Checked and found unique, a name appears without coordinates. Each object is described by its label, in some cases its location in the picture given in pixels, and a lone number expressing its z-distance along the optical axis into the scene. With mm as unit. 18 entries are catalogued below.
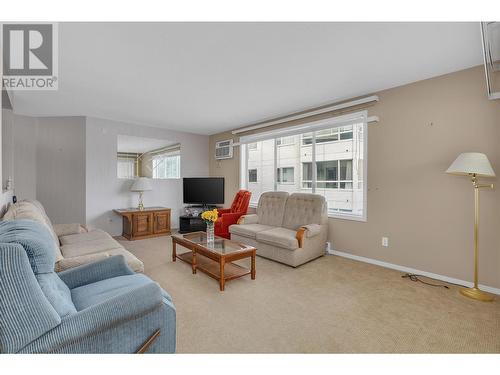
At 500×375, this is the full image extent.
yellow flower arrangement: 3143
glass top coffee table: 2680
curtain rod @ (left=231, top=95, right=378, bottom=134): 3416
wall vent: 5836
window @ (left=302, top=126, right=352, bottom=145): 3816
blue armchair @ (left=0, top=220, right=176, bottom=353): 996
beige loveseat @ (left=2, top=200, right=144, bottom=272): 1941
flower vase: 3193
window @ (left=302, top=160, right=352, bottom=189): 3812
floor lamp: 2305
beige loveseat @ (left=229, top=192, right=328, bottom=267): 3322
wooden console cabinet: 4703
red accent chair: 4457
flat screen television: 5641
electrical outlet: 3295
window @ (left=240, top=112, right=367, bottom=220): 3678
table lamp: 4918
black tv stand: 5289
